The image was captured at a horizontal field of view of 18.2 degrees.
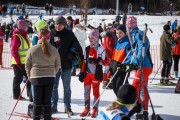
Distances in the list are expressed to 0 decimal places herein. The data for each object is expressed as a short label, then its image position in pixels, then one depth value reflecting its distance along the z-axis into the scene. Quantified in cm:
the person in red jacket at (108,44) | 1482
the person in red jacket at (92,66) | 1051
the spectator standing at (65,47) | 1024
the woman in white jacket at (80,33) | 1655
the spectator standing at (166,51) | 1515
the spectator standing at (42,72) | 862
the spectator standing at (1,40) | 2115
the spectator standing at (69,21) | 1758
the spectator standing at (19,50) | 1196
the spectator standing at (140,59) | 931
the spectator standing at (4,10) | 6762
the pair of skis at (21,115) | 1048
